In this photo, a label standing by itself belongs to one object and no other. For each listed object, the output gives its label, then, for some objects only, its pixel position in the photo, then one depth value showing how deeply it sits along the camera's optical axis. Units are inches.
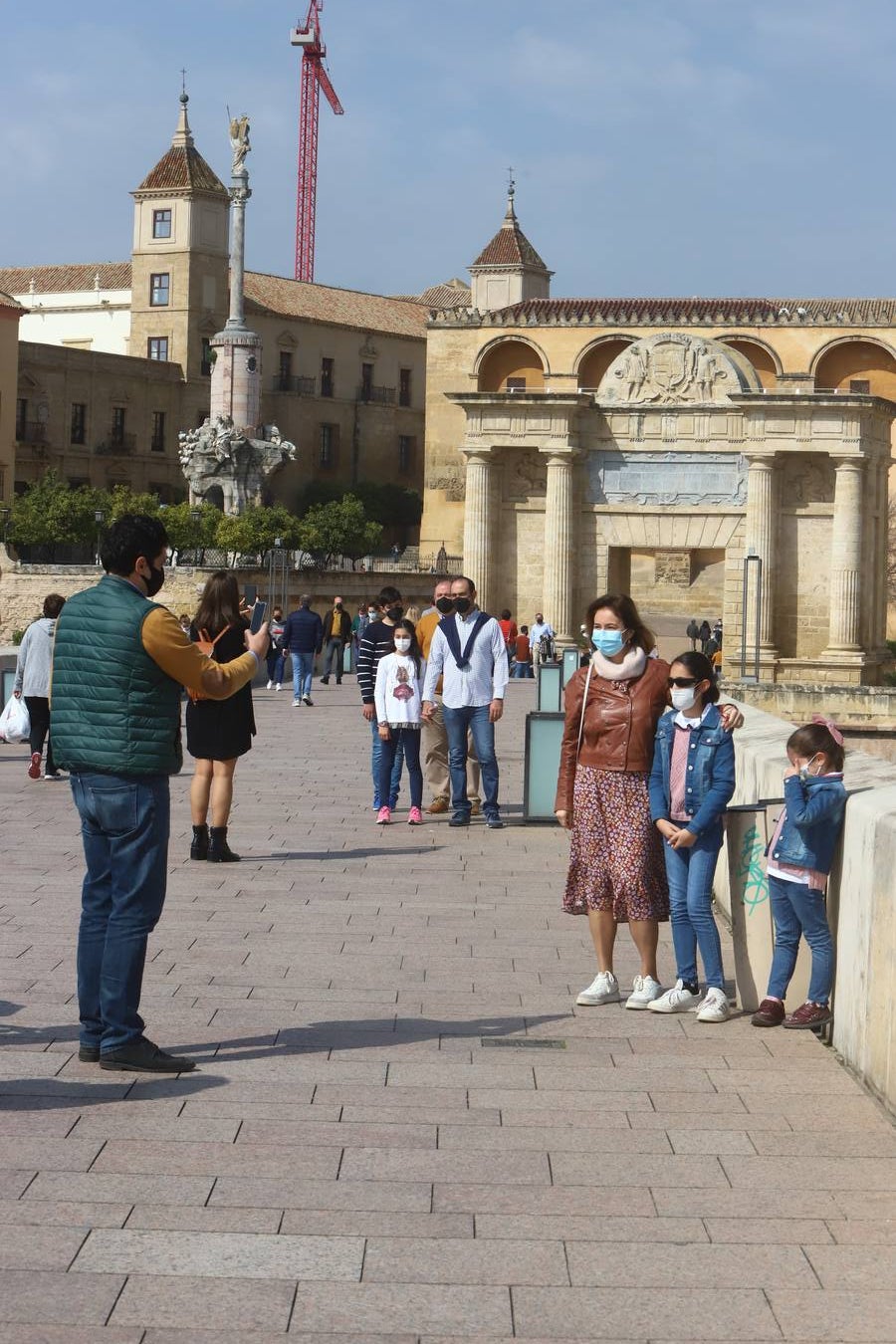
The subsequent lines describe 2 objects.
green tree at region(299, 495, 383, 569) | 2837.1
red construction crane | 4340.6
